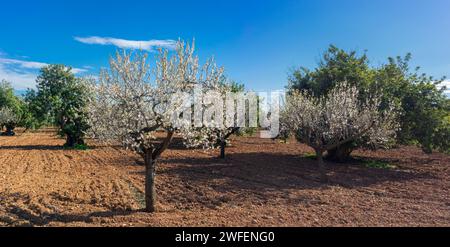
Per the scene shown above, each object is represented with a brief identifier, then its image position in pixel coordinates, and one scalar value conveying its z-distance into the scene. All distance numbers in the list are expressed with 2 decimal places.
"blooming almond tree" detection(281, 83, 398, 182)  17.27
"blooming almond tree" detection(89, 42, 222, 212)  10.37
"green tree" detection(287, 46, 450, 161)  22.44
